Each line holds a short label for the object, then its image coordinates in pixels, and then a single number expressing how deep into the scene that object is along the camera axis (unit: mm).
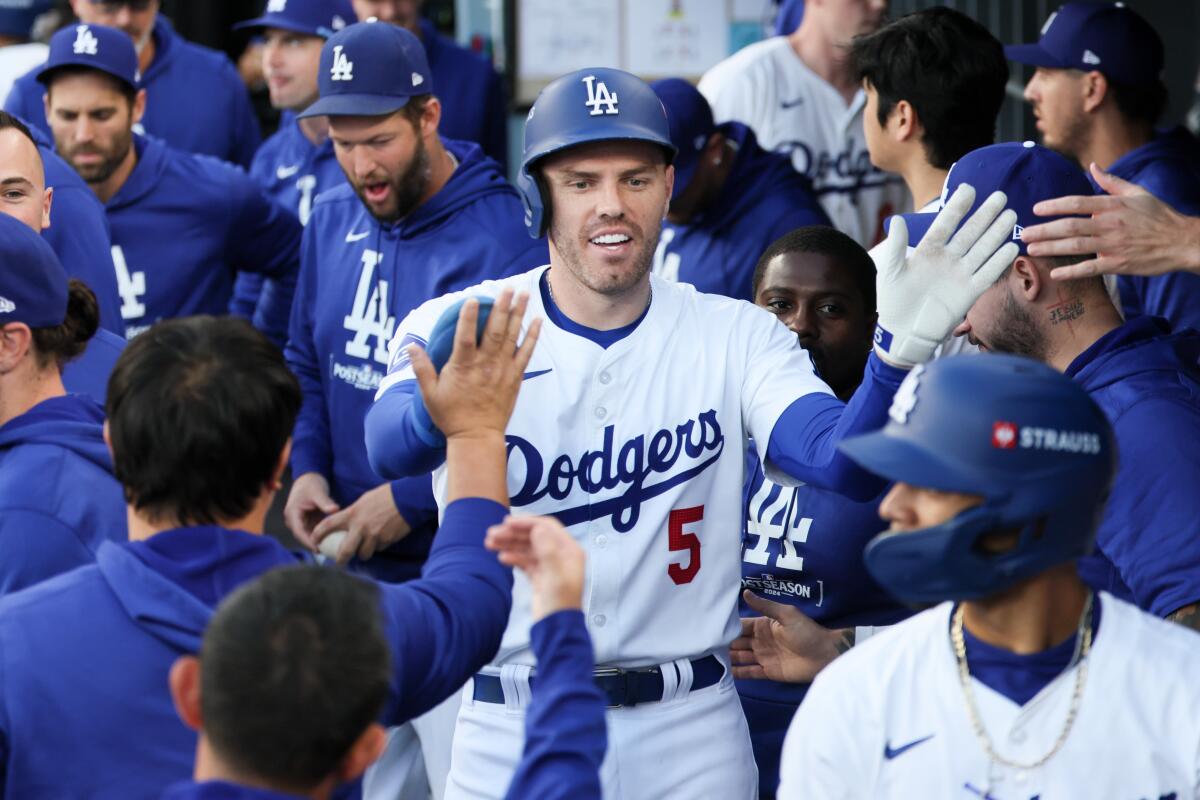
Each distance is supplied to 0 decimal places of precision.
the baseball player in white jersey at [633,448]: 6652
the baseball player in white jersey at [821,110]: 12852
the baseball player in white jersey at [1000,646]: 4773
